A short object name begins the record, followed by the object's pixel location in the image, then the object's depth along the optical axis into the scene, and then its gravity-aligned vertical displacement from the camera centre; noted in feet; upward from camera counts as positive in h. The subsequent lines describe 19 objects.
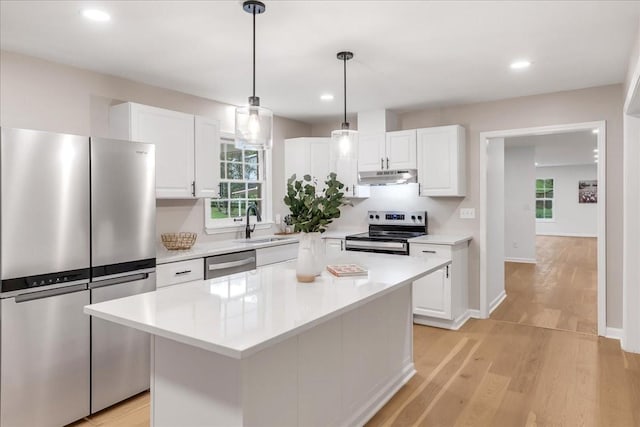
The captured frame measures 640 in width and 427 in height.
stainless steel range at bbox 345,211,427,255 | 14.61 -0.90
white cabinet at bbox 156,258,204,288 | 10.21 -1.59
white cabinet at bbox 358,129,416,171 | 15.31 +2.27
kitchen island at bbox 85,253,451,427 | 5.09 -2.08
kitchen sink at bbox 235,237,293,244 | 14.12 -1.05
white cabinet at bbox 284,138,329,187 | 16.90 +2.18
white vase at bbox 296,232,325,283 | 7.41 -0.87
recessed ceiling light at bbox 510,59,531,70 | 10.64 +3.81
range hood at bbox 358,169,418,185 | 15.35 +1.27
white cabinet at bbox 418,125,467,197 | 14.52 +1.75
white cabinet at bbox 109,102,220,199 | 10.89 +1.93
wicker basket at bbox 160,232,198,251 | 11.77 -0.88
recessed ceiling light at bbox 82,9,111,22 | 7.55 +3.65
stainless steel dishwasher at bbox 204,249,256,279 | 11.43 -1.55
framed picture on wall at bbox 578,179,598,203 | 42.27 +1.93
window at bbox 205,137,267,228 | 14.70 +0.88
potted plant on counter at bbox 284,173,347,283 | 7.31 -0.11
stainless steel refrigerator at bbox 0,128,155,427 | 7.38 -1.12
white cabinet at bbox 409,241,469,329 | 13.79 -2.79
